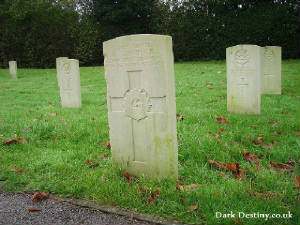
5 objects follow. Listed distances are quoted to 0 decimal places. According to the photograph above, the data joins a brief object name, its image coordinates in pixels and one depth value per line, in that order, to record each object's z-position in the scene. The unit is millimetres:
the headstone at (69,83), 7926
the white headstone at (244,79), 5914
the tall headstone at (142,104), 3070
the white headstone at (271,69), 8594
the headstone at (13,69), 16300
